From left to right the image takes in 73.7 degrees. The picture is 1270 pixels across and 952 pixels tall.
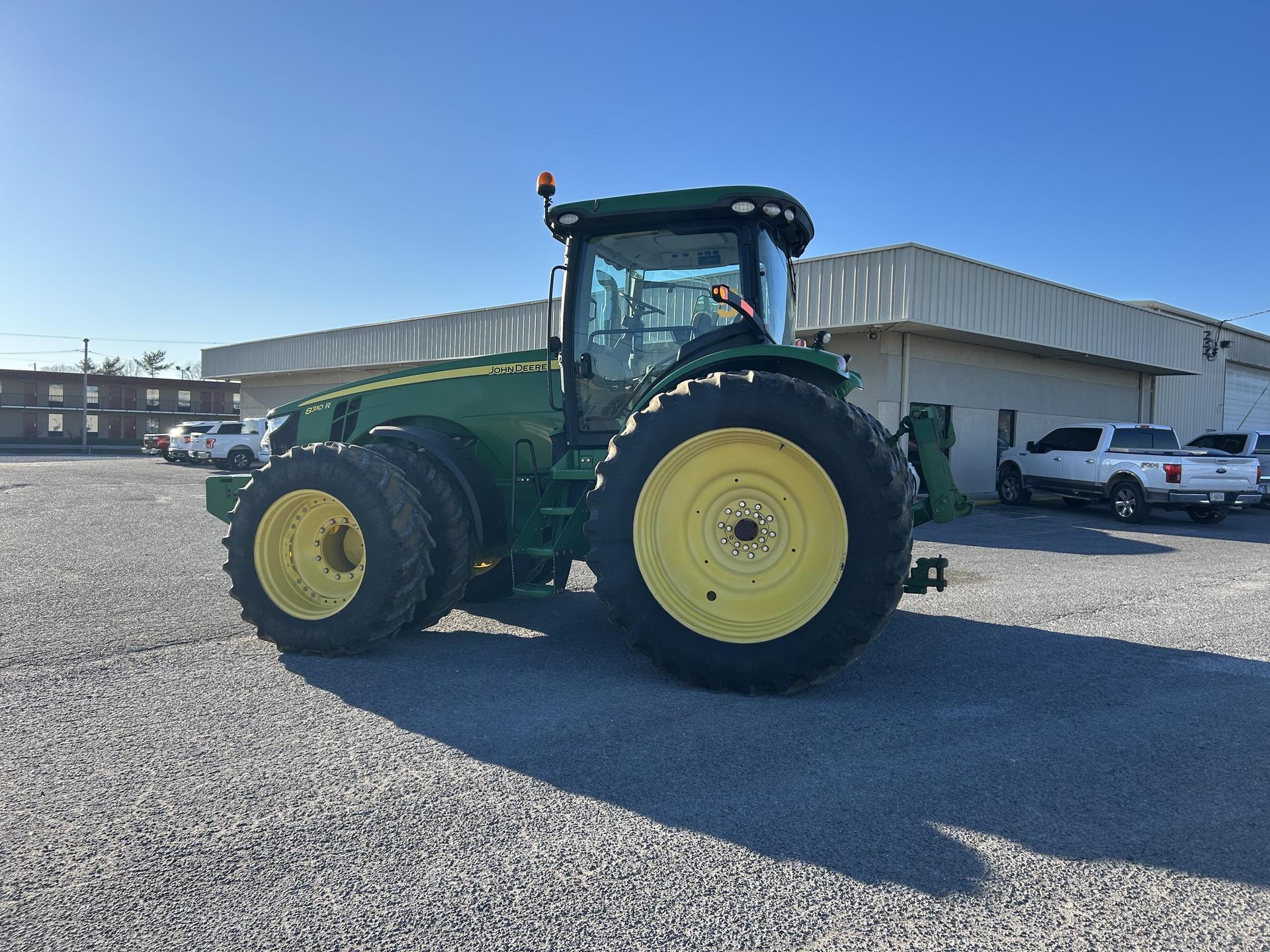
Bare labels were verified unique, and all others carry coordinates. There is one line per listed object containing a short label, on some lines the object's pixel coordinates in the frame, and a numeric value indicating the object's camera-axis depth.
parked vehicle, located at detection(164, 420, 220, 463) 33.41
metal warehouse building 17.30
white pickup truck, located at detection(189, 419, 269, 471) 31.56
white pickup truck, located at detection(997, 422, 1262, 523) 15.47
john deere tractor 4.26
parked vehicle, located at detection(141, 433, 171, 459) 38.06
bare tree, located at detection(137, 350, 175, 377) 93.62
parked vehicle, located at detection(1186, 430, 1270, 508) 18.59
